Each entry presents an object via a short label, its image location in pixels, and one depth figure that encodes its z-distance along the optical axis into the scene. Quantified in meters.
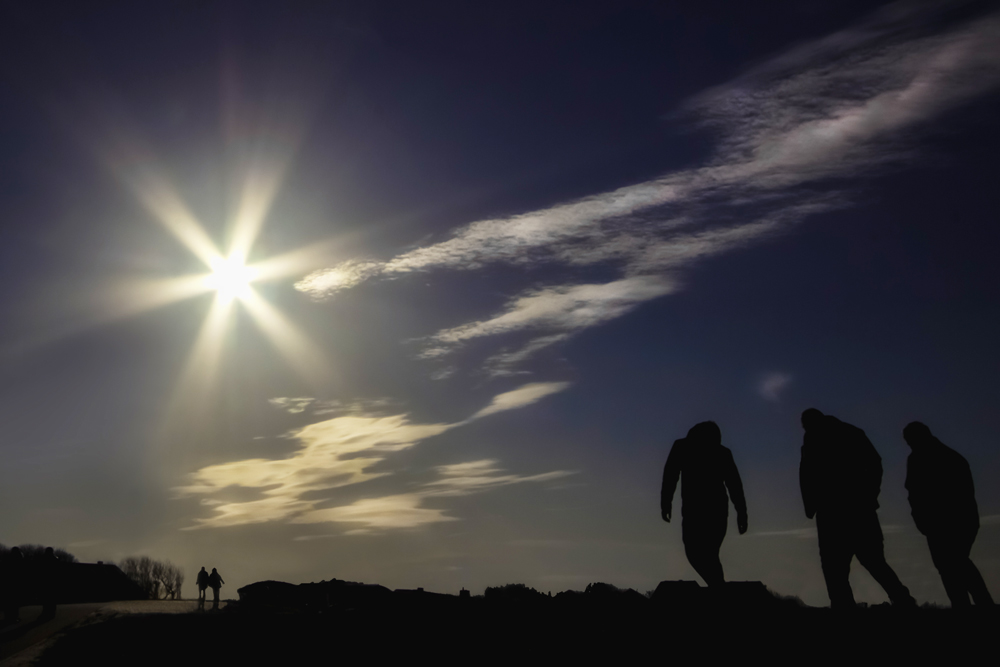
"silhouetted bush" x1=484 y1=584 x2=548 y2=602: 11.67
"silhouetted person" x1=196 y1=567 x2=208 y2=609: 34.66
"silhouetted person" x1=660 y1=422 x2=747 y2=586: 10.56
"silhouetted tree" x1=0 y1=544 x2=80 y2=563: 107.82
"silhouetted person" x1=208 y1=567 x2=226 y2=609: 34.69
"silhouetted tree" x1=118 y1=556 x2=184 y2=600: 111.62
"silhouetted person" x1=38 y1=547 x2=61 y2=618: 17.17
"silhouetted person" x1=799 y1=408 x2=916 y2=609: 9.63
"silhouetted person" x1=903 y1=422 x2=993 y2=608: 9.62
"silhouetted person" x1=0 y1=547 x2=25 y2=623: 17.14
